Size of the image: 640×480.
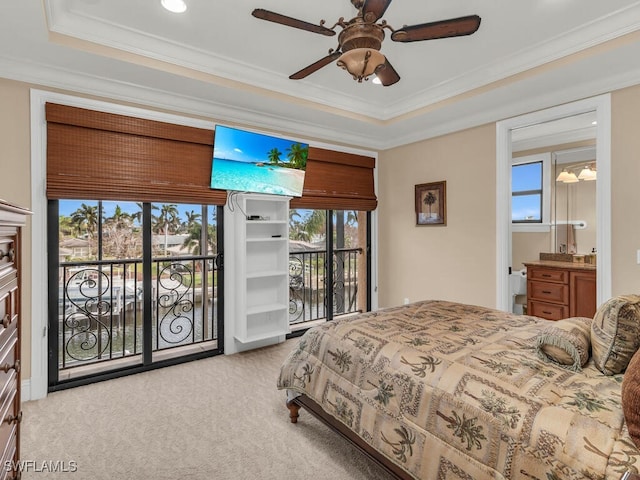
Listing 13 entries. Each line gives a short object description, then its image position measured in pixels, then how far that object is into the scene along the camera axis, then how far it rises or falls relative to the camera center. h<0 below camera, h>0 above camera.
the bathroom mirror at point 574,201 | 4.66 +0.53
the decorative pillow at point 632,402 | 1.04 -0.50
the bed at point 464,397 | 1.18 -0.67
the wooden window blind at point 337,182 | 4.29 +0.75
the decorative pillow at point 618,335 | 1.44 -0.41
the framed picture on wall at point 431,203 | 4.25 +0.45
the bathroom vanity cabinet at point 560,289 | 3.77 -0.59
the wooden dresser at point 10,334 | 1.15 -0.35
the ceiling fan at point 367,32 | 1.79 +1.13
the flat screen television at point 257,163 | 3.54 +0.84
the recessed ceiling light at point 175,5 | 2.25 +1.56
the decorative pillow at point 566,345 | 1.57 -0.50
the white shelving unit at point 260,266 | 3.63 -0.30
